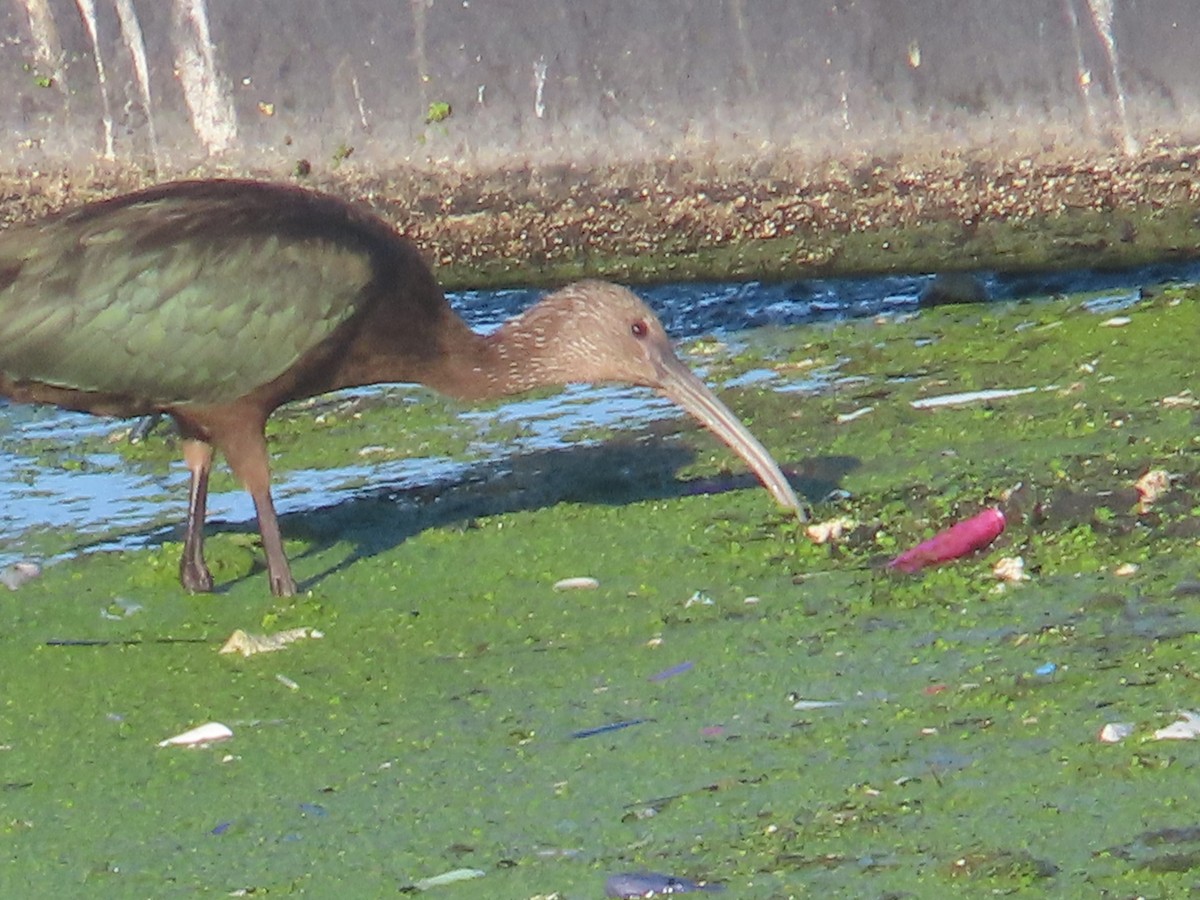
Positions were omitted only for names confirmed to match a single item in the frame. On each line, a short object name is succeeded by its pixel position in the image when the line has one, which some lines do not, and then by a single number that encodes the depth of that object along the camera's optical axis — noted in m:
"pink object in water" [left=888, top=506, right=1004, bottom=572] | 11.20
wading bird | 12.21
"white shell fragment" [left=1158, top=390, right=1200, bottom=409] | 13.61
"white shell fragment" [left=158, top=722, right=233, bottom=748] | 9.82
